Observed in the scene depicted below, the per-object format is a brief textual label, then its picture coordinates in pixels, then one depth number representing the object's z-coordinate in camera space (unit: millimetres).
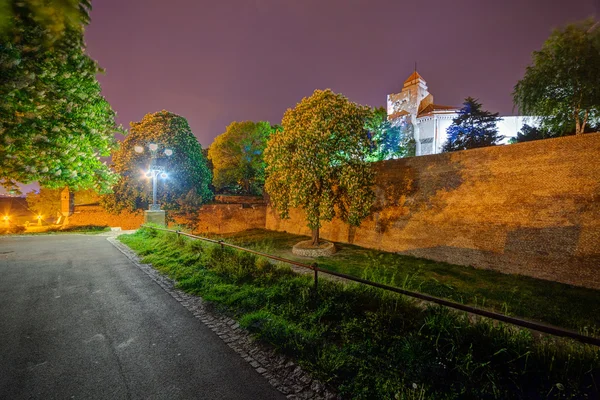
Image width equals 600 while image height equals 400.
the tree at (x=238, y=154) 37297
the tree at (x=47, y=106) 4492
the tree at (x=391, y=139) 42125
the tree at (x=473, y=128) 29688
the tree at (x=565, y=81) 17062
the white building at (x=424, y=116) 44844
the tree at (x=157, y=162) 24125
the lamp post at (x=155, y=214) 16828
